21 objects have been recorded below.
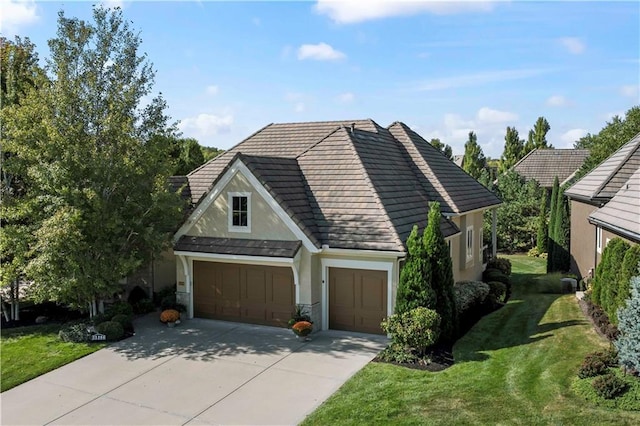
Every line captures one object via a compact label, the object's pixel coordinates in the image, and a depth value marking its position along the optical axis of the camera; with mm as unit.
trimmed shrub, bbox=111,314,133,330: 15477
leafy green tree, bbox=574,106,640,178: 32906
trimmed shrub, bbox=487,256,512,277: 24438
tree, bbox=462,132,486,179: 62472
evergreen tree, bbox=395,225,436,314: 13445
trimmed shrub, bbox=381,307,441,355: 12625
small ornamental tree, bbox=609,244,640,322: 13096
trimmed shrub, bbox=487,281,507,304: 19609
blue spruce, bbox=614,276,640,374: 9898
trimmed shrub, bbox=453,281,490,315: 16438
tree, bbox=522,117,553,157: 78062
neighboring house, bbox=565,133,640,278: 16128
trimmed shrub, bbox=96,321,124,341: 14781
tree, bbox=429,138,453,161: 56131
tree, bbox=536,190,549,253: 33781
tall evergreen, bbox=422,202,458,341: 13953
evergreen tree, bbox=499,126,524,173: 76625
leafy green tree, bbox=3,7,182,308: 14297
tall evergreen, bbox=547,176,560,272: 27869
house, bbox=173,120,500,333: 15188
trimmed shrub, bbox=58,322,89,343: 14711
